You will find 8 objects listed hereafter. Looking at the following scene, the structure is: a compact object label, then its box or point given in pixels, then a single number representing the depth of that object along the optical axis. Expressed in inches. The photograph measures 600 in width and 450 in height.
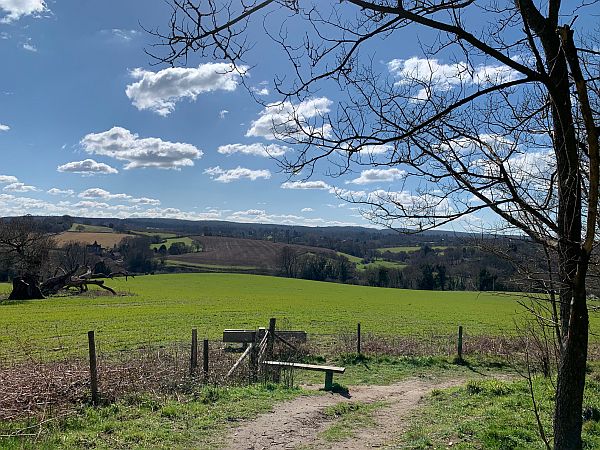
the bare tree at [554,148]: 155.2
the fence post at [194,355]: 472.4
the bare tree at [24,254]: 1862.7
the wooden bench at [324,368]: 477.4
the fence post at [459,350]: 685.9
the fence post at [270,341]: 569.6
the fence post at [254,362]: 490.9
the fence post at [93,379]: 378.6
